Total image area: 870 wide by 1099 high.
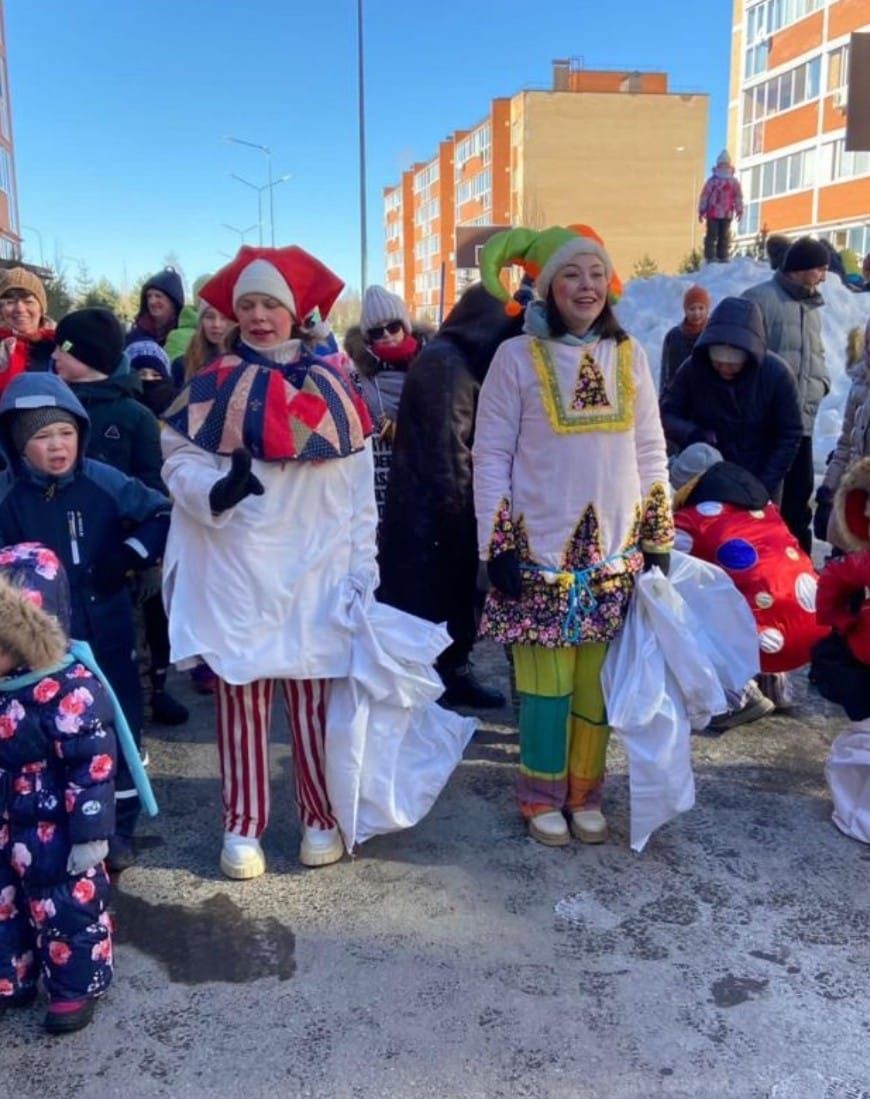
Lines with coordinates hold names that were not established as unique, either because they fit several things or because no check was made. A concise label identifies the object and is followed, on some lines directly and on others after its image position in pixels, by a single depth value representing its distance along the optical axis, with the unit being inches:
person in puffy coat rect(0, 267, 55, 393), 173.9
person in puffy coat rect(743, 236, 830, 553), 230.2
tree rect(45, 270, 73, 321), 950.2
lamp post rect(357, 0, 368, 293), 757.3
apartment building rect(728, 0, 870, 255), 1464.1
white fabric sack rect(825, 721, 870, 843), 132.7
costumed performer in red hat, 116.0
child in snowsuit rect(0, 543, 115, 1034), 93.7
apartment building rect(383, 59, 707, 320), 2475.4
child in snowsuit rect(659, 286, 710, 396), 274.5
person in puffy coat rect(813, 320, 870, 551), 179.2
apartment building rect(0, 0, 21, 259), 1659.7
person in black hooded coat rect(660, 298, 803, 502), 178.7
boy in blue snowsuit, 116.8
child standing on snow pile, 631.2
